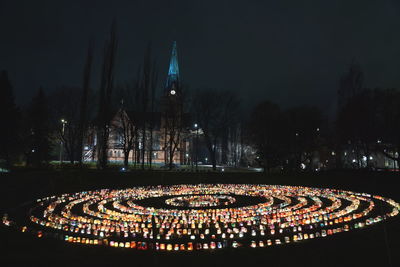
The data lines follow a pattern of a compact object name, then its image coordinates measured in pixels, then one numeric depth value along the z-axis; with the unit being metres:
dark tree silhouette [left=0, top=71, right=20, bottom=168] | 31.48
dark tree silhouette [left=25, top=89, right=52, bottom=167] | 35.03
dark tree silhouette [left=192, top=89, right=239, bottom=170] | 39.81
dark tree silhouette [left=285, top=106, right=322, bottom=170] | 33.38
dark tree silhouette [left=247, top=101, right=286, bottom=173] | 30.42
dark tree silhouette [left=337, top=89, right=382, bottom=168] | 27.44
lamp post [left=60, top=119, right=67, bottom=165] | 40.47
